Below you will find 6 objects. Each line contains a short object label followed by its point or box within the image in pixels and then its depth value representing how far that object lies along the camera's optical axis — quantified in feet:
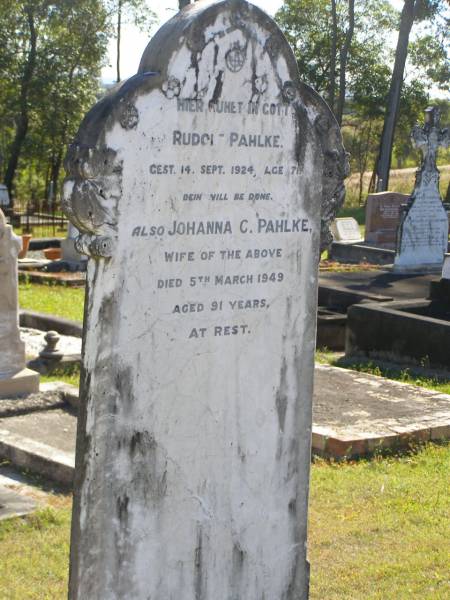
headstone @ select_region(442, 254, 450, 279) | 43.50
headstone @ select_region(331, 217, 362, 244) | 78.33
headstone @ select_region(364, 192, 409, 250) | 77.77
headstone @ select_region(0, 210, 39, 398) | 31.37
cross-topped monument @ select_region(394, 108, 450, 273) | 61.62
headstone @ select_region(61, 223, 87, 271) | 64.69
